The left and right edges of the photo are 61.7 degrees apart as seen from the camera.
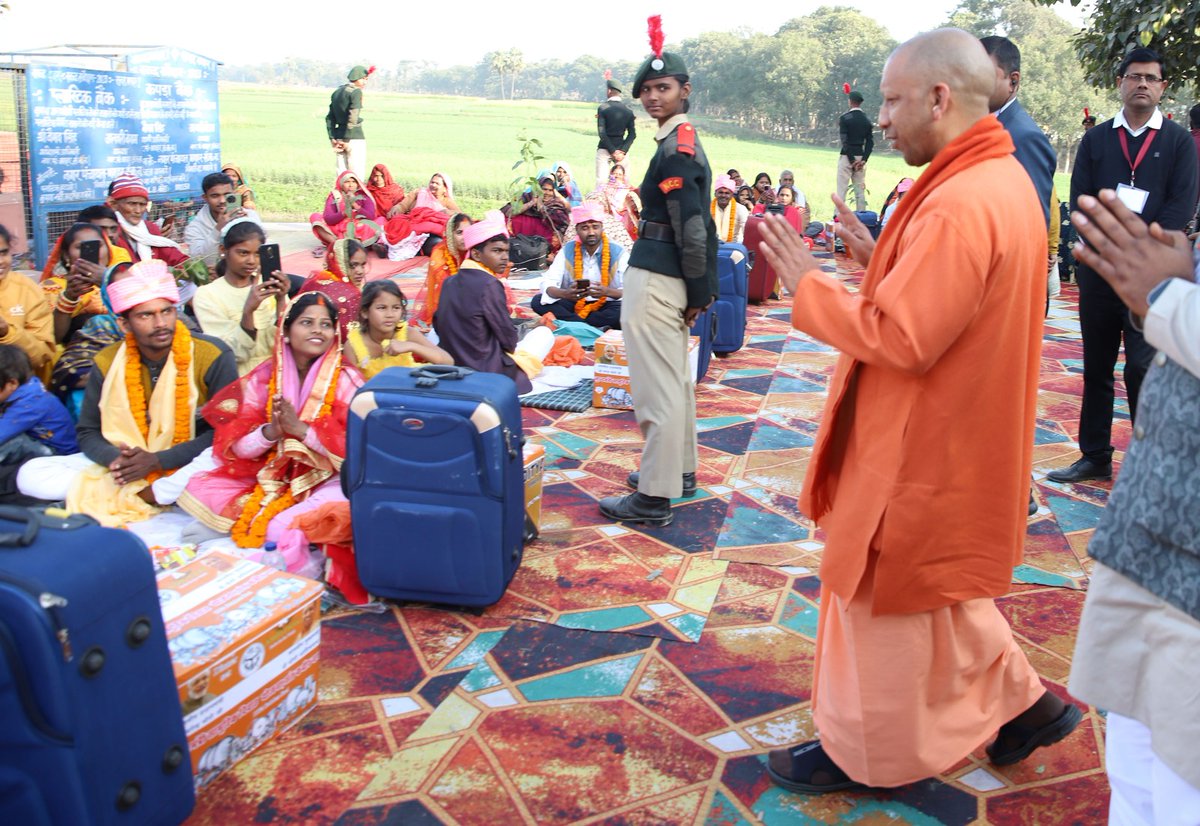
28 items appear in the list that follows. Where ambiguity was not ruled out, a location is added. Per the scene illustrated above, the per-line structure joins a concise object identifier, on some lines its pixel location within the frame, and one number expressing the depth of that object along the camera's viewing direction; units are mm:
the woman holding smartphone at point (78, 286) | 5113
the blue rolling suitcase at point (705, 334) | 6547
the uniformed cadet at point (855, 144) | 13945
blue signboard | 9586
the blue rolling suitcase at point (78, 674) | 1880
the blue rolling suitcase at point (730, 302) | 7293
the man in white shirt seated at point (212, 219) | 7211
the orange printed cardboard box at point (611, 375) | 5953
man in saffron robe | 2055
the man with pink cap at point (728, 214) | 10203
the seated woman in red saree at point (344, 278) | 5582
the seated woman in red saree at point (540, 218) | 11508
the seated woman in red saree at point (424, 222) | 11742
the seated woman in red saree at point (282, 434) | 3924
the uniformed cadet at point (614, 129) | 11828
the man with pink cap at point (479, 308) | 5430
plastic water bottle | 3643
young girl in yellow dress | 4586
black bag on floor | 11172
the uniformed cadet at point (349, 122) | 12500
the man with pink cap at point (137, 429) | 4008
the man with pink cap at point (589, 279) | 7582
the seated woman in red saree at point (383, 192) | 12555
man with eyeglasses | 4566
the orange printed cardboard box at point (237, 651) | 2475
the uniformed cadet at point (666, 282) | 4102
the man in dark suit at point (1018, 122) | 3869
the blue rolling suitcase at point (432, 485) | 3320
